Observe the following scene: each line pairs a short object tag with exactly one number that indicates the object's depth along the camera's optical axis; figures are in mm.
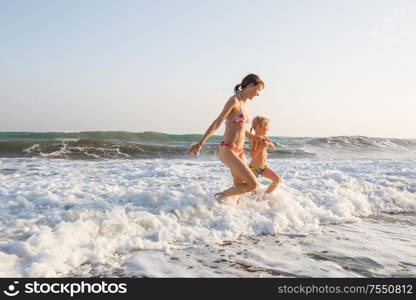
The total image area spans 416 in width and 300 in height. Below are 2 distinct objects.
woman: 4715
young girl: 5430
